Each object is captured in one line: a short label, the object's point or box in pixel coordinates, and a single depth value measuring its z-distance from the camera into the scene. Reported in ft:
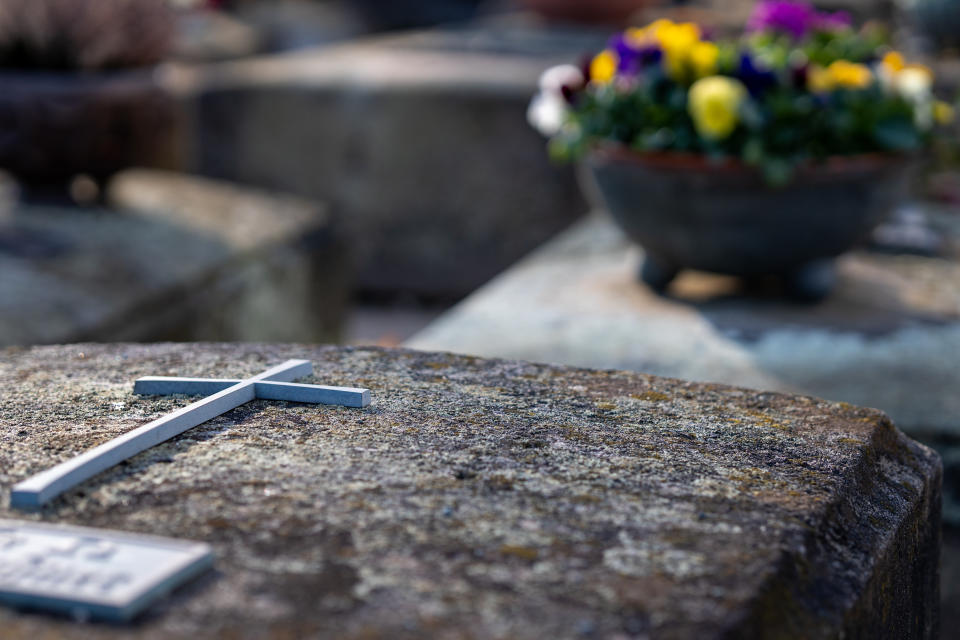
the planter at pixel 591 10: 25.90
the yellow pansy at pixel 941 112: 10.00
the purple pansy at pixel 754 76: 9.41
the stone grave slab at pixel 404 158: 15.93
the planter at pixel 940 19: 22.06
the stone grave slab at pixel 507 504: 2.87
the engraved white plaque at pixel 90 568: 2.78
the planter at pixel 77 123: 11.76
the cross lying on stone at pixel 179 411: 3.33
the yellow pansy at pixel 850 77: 9.62
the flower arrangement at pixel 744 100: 9.30
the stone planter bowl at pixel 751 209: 9.36
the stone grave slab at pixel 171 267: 9.55
